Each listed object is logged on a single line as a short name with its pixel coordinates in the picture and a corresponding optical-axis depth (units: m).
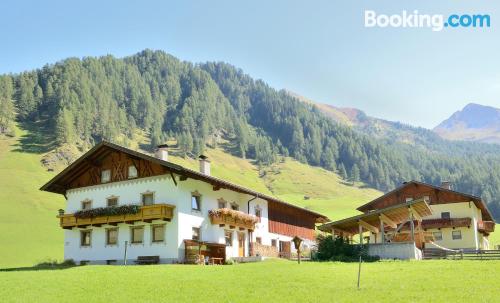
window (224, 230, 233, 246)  41.28
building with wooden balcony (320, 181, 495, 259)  46.04
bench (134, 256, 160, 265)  36.42
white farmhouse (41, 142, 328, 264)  36.59
